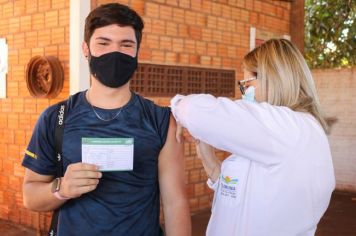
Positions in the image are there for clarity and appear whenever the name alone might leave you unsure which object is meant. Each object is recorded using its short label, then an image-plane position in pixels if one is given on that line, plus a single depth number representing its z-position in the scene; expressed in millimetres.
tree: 10391
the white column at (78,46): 3992
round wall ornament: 4148
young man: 1752
